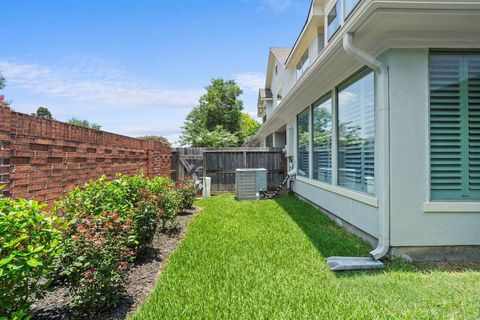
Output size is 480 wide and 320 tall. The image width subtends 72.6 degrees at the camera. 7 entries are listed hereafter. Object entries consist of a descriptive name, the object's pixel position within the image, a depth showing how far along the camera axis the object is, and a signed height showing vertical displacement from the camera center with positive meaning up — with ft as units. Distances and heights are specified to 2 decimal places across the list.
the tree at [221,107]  108.99 +18.01
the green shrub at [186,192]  27.22 -2.74
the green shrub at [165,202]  18.26 -2.42
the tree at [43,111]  138.62 +21.21
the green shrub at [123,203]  12.50 -1.79
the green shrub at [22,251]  6.93 -2.05
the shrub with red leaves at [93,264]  9.11 -3.01
